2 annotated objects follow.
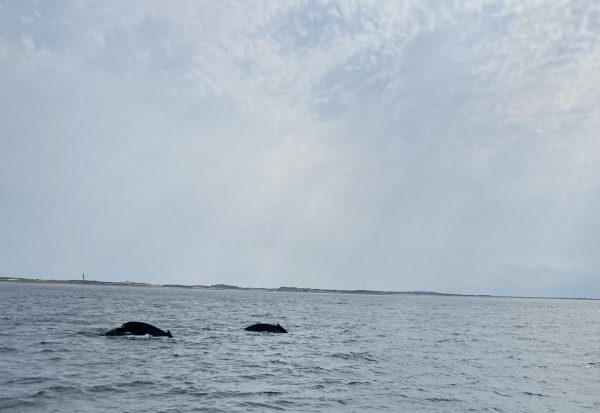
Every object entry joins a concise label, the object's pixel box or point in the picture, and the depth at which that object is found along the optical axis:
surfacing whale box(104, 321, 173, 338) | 37.53
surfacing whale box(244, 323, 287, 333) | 45.73
